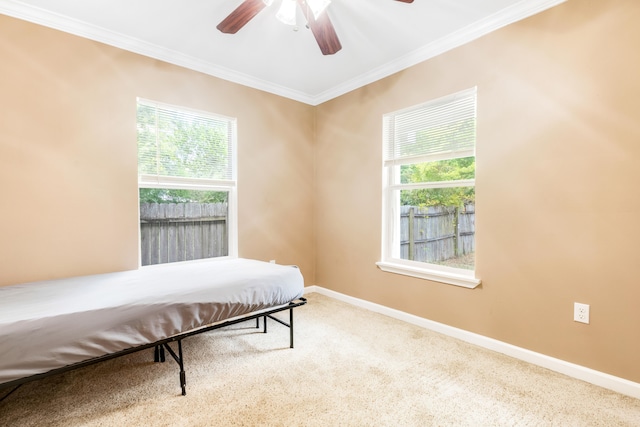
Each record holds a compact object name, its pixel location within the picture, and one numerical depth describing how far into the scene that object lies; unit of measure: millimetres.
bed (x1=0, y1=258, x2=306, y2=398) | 1377
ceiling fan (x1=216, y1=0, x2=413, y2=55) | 1781
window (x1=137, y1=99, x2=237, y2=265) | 2746
